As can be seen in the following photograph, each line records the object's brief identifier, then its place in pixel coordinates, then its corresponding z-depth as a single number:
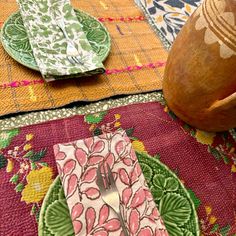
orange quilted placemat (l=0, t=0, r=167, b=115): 0.49
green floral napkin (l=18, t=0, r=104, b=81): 0.50
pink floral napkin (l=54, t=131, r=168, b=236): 0.35
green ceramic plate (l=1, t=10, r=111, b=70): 0.51
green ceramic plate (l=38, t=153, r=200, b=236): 0.34
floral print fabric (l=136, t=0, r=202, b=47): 0.70
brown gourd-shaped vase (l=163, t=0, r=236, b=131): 0.39
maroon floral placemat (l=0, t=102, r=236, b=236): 0.38
